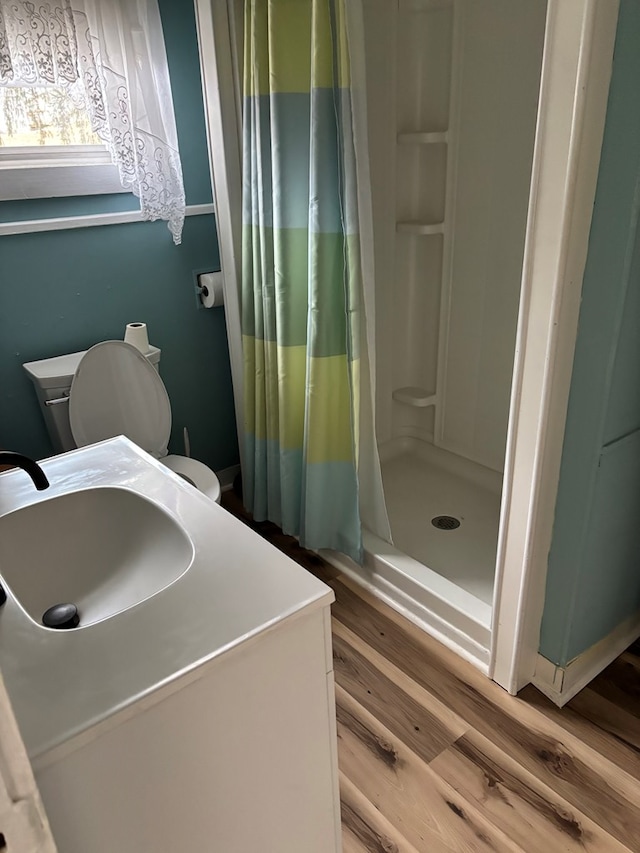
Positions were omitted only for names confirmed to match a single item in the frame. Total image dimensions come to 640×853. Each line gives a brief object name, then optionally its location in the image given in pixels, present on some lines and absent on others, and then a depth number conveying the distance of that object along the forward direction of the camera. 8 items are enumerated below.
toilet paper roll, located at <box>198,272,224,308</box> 2.25
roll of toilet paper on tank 2.01
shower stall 1.25
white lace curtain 1.73
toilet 1.86
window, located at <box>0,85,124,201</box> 1.83
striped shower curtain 1.63
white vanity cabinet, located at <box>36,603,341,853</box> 0.69
